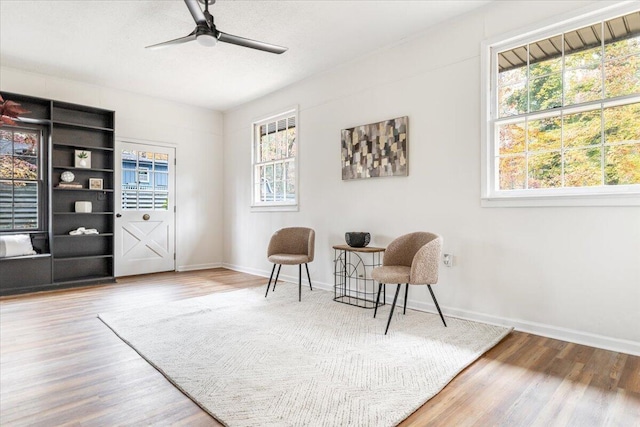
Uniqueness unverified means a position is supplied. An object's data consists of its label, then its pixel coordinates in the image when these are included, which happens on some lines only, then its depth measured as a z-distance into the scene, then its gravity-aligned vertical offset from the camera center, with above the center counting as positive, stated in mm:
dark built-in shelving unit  4508 +66
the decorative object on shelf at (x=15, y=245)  4273 -407
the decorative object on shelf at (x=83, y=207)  4931 +78
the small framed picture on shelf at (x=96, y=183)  5102 +430
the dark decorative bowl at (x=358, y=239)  3771 -302
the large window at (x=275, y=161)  5219 +803
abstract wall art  3734 +703
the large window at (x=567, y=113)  2590 +793
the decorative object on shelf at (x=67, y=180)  4816 +452
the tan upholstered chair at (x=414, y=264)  2855 -472
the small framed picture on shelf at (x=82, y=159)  4938 +770
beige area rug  1782 -994
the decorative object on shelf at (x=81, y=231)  4869 -264
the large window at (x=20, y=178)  4529 +457
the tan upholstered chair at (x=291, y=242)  4164 -380
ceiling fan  2746 +1507
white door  5484 +52
